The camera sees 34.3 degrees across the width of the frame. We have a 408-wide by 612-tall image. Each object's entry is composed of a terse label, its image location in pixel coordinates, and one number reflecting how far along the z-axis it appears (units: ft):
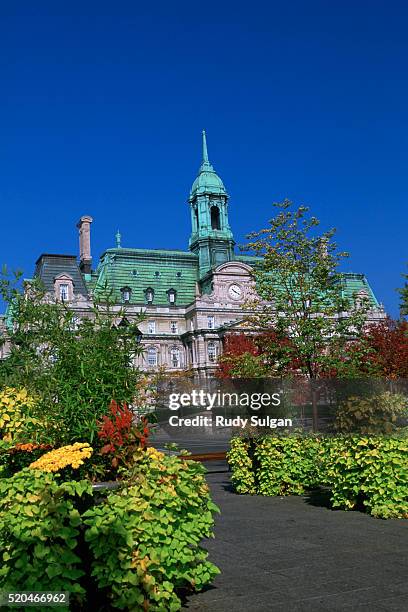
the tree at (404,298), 112.27
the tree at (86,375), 24.02
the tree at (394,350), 151.12
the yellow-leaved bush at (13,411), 30.96
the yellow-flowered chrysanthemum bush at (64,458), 20.52
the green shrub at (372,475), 35.96
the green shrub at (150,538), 18.83
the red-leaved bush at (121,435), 22.35
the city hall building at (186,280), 292.81
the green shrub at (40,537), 17.94
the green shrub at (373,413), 39.04
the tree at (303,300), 64.28
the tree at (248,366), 62.90
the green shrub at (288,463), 45.55
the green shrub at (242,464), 47.50
